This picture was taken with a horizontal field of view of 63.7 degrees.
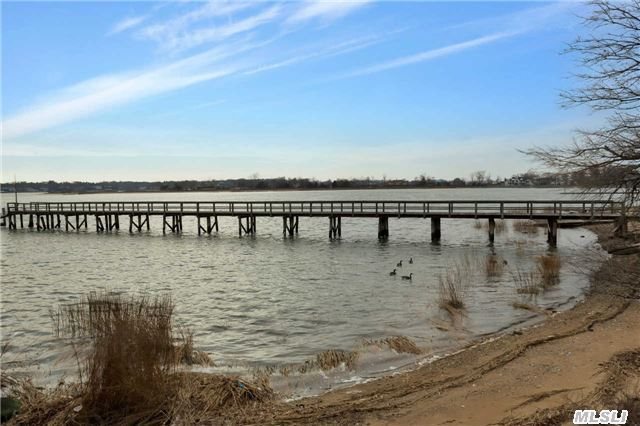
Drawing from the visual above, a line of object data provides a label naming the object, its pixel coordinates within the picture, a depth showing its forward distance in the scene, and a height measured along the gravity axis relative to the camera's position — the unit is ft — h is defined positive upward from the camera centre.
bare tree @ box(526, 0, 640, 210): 24.99 +1.36
